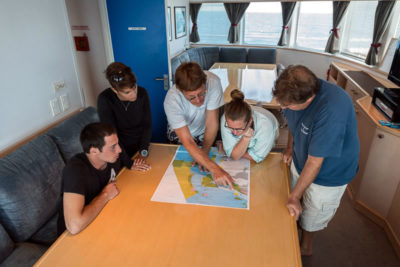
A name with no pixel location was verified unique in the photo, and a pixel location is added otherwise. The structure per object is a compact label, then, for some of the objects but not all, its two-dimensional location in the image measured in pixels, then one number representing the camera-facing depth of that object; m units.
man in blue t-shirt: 1.31
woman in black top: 1.82
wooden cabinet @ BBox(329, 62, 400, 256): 2.18
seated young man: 1.33
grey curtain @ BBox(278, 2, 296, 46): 5.94
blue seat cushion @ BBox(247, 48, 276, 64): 6.27
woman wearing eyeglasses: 1.62
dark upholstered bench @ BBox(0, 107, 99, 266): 1.64
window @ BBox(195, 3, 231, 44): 6.59
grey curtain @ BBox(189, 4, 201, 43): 6.48
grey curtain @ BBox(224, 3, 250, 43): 6.30
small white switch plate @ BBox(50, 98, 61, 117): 2.29
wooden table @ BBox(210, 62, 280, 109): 3.19
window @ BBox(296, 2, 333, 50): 5.59
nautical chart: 1.51
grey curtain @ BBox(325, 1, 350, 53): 5.05
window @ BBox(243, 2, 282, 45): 6.31
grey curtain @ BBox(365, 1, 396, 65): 3.79
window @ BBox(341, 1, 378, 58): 4.45
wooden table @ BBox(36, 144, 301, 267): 1.18
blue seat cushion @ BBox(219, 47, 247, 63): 6.42
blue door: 3.24
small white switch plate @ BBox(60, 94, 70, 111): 2.42
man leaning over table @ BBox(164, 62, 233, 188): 1.66
